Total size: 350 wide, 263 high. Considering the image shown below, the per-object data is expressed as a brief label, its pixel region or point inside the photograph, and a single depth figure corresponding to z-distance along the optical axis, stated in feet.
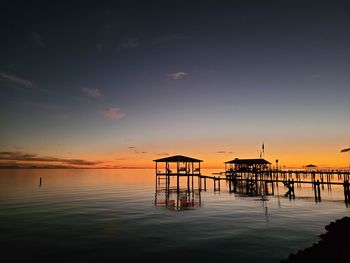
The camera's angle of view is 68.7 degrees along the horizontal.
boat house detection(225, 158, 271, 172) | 194.62
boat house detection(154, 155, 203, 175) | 165.39
